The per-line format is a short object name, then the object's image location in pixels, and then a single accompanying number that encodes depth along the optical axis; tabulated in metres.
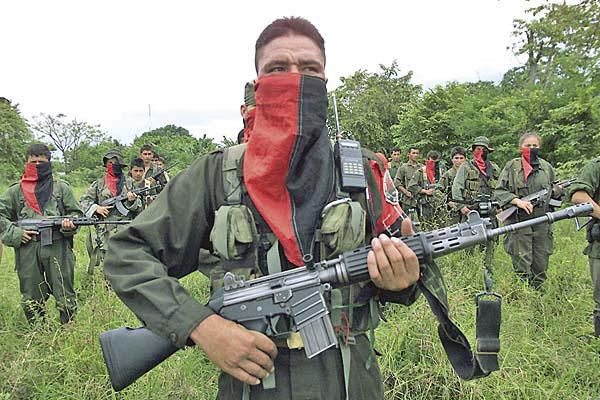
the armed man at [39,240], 4.80
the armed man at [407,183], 10.30
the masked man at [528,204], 5.62
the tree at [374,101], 25.19
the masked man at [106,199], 6.65
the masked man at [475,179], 7.43
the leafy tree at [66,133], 39.03
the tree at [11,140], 22.94
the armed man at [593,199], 3.74
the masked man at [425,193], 10.15
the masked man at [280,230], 1.31
